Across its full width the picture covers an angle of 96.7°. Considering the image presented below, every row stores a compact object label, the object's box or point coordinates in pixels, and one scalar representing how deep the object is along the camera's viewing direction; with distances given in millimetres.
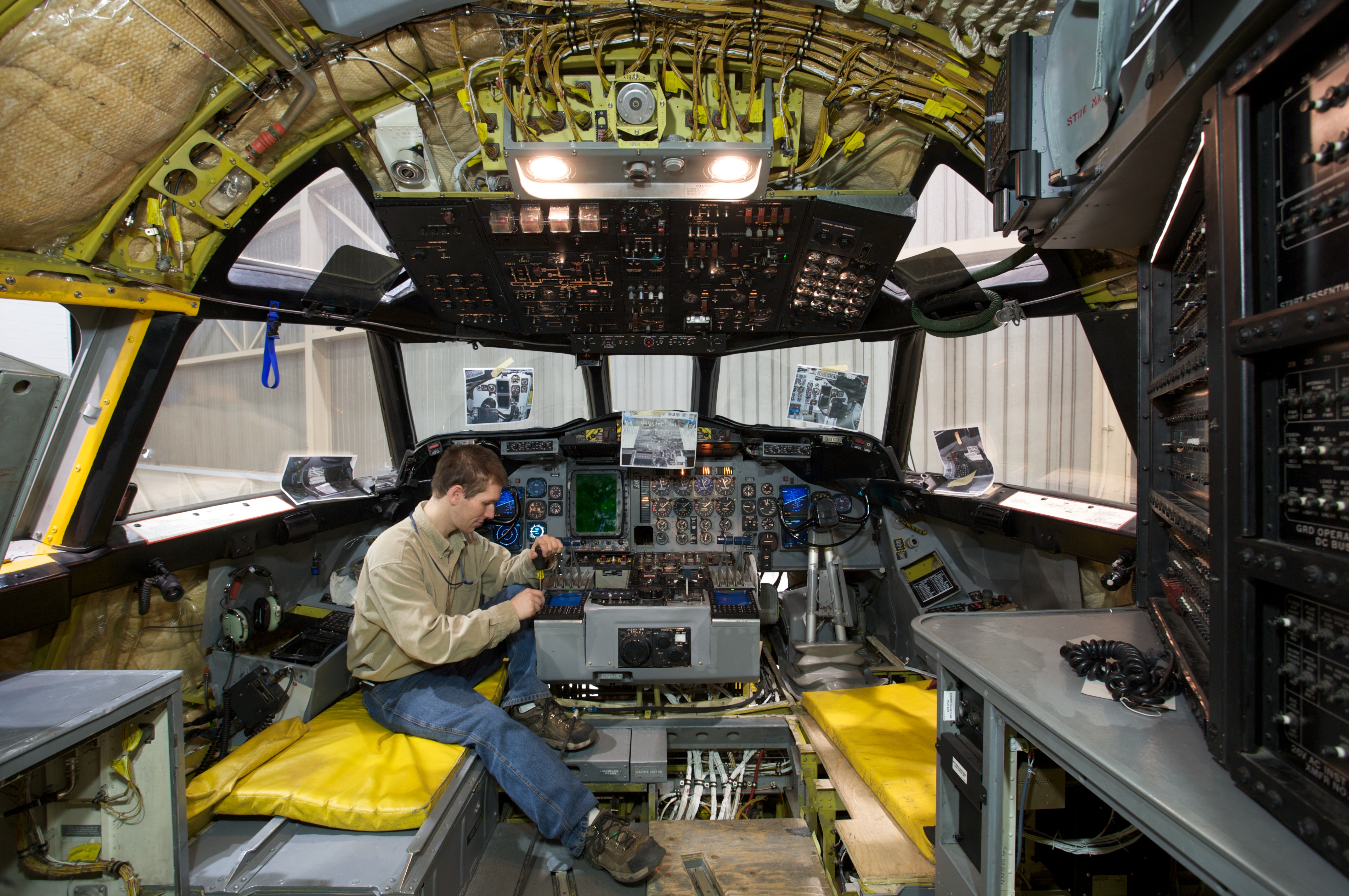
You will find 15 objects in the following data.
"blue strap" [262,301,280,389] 2688
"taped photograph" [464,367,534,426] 3994
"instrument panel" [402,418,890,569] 3846
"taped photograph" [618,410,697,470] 3625
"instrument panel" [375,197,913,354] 2479
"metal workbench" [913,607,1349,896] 745
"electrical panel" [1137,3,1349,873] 755
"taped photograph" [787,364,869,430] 3738
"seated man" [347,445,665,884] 2031
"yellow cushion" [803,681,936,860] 1745
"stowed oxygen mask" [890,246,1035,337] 2721
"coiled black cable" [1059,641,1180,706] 1164
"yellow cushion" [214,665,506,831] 1753
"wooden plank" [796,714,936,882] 1584
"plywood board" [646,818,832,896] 1904
